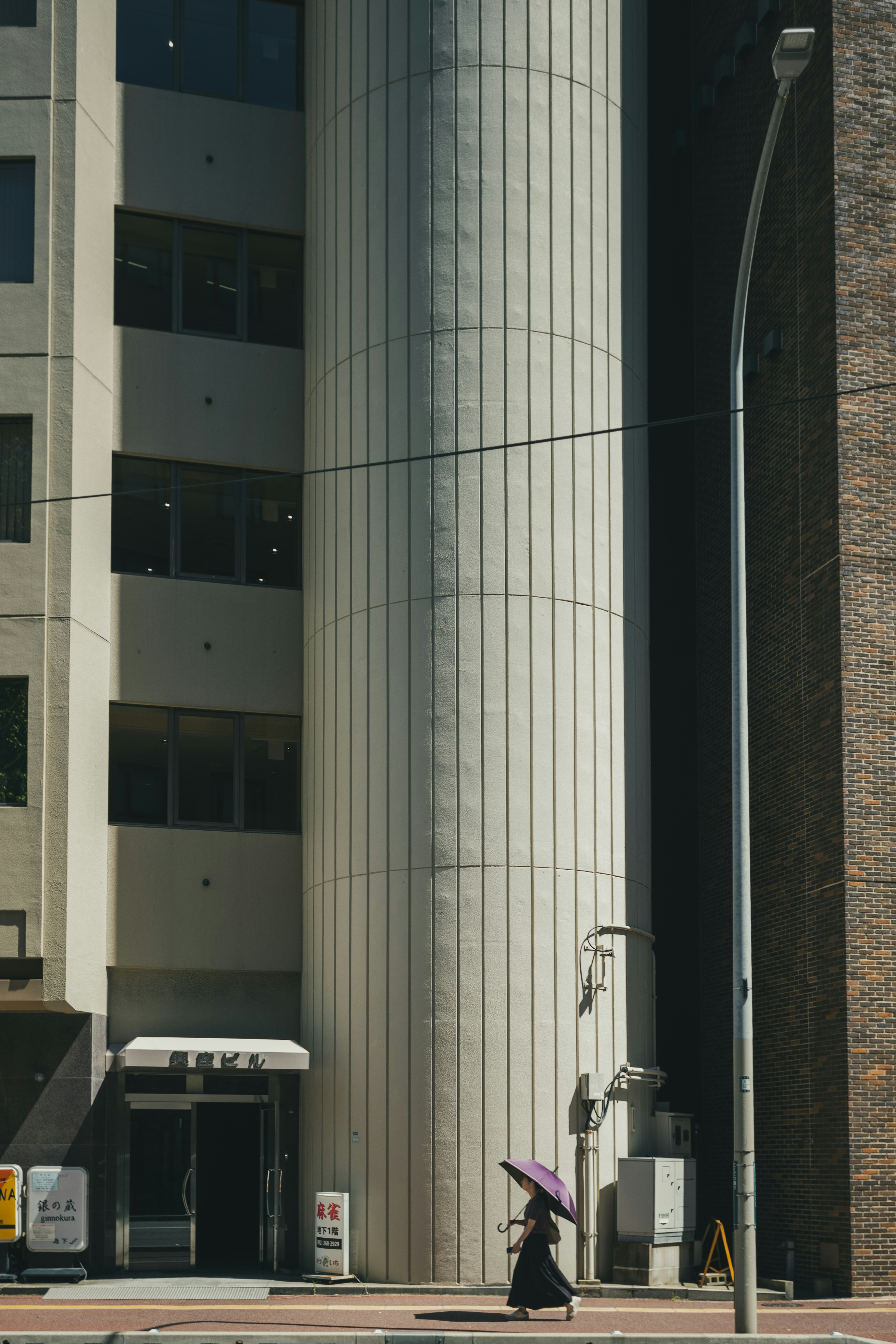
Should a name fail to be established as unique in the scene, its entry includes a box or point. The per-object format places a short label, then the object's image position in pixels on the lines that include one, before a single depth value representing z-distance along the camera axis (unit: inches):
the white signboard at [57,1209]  768.9
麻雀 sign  748.6
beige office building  765.9
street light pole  560.7
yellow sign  755.4
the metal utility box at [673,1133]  800.3
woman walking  604.1
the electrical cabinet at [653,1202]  746.8
